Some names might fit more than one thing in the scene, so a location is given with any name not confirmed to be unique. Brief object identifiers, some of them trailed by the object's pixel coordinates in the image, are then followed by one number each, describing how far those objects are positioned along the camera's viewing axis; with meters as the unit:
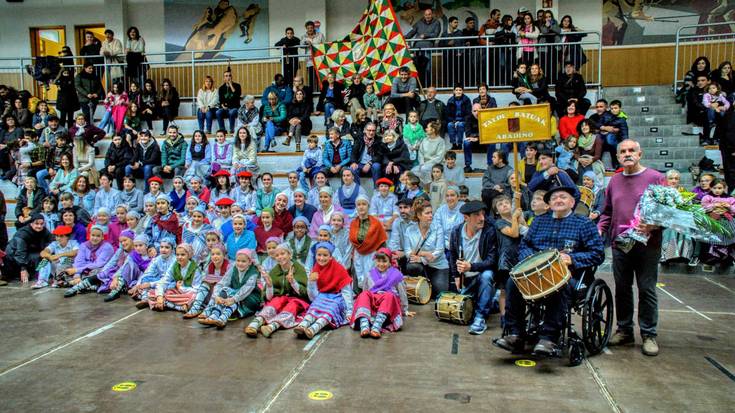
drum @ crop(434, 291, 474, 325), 7.12
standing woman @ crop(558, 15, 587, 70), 14.84
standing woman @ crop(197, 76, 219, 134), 15.16
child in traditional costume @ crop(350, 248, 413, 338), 6.93
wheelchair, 5.62
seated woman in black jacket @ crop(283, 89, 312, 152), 14.13
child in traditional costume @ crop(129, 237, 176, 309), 8.66
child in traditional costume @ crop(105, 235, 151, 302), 8.98
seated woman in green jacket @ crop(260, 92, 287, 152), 13.98
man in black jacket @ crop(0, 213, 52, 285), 10.23
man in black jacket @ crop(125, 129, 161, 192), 13.25
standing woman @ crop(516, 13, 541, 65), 14.73
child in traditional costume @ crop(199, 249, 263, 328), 7.52
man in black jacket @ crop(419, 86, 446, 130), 13.20
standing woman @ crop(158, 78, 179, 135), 15.64
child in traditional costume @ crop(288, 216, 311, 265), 8.73
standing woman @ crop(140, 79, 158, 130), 15.55
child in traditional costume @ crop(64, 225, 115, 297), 9.45
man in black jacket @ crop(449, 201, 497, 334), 7.11
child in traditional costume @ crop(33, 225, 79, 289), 9.78
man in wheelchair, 5.53
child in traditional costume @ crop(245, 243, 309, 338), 7.18
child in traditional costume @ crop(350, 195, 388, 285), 8.25
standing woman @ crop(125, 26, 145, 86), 16.88
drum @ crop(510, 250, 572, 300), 5.34
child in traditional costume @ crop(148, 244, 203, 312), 8.13
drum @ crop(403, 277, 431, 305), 8.14
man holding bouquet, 5.85
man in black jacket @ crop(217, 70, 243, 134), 15.04
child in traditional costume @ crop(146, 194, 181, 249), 10.17
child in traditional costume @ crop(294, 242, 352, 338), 7.18
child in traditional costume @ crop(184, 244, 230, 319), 7.81
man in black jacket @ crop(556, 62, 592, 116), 13.17
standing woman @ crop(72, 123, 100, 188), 13.55
